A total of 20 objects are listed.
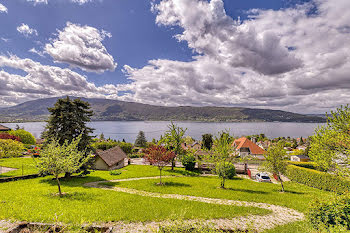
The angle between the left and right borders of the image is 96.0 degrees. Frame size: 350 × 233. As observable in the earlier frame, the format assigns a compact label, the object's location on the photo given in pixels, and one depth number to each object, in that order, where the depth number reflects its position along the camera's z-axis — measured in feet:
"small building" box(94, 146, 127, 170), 128.16
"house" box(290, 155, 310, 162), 193.47
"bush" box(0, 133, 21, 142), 176.70
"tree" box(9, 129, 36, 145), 256.52
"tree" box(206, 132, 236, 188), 74.08
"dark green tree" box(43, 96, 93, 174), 82.28
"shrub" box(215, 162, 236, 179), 72.93
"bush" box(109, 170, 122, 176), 105.12
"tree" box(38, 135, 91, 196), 54.70
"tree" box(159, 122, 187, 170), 128.67
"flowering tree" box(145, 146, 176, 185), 79.71
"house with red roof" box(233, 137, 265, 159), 203.10
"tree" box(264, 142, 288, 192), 75.97
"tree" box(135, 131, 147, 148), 378.12
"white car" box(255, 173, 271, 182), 104.42
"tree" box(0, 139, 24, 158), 103.50
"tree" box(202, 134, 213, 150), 226.99
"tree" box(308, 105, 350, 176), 44.86
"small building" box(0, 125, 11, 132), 269.11
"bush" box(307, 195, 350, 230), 28.58
